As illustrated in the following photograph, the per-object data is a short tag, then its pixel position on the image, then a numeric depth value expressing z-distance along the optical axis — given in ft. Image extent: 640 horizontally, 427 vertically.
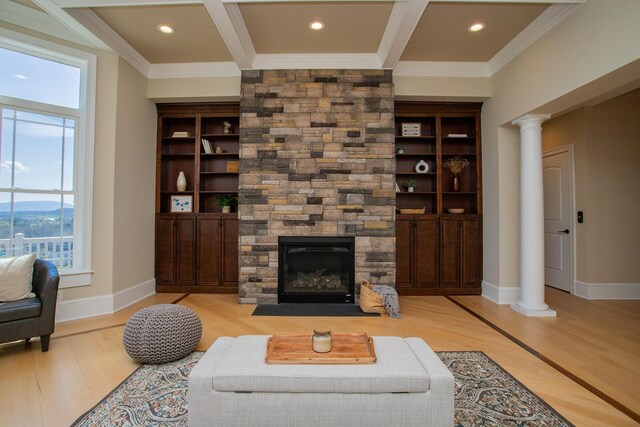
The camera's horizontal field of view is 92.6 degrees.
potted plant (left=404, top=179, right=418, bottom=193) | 14.79
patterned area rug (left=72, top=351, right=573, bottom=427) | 5.56
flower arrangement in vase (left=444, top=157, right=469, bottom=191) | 14.85
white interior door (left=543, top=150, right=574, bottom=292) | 14.97
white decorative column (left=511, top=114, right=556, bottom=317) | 11.77
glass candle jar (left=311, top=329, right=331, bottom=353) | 5.38
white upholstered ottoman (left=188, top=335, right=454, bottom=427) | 4.60
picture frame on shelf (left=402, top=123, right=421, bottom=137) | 15.11
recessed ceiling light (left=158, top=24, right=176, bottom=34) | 10.89
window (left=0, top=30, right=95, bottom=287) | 9.98
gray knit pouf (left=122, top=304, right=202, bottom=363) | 7.40
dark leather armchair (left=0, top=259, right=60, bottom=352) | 7.78
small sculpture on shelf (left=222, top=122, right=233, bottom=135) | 15.10
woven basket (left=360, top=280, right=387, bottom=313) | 11.80
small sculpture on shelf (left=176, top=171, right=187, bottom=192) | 14.90
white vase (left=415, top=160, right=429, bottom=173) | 14.96
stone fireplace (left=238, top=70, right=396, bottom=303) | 13.01
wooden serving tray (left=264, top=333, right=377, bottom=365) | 5.02
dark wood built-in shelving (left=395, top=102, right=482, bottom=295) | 14.60
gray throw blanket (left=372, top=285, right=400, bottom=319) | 11.47
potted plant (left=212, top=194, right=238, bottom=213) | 14.90
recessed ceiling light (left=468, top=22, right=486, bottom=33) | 10.85
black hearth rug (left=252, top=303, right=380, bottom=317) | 11.63
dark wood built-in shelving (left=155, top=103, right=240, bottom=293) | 14.69
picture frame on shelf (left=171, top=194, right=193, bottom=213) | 15.08
